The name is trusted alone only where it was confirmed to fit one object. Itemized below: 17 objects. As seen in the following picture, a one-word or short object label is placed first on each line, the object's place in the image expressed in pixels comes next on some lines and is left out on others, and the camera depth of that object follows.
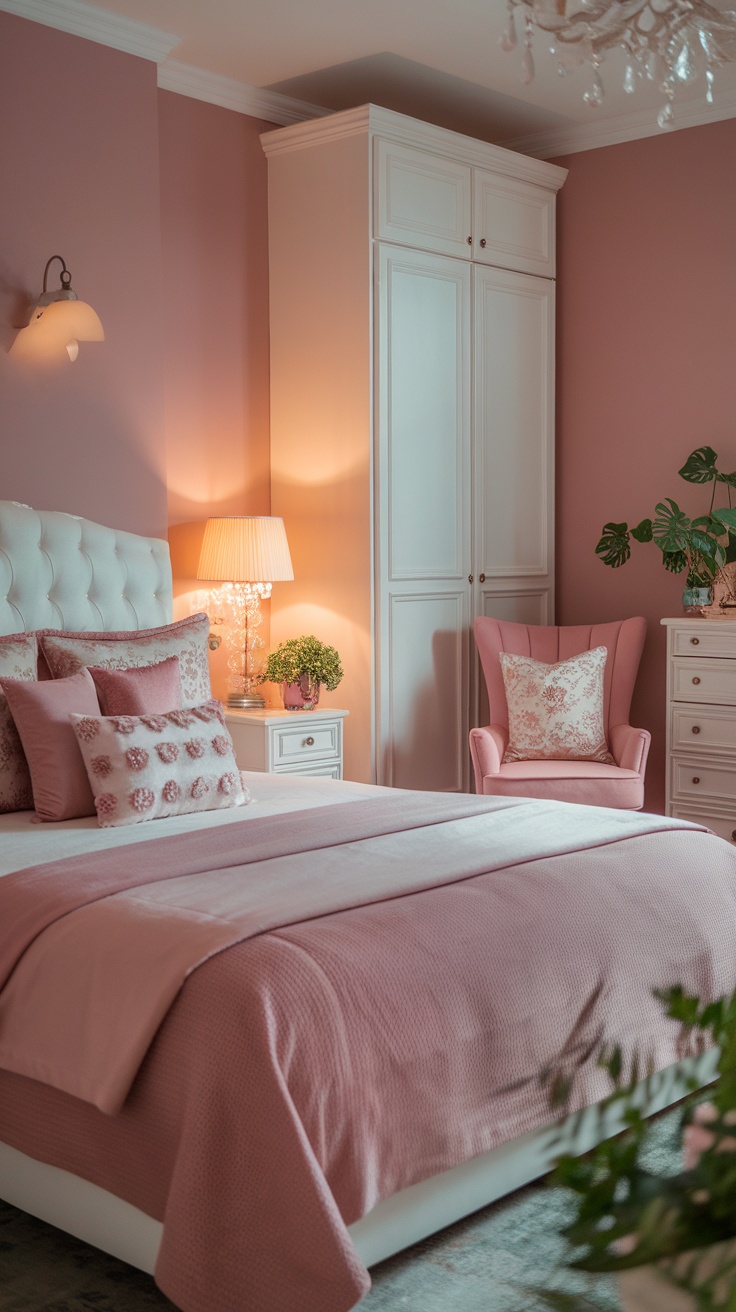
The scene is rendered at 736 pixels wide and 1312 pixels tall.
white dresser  4.55
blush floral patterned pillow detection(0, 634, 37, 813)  3.23
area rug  2.12
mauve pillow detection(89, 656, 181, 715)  3.37
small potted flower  4.51
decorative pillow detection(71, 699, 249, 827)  3.10
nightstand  4.34
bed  1.89
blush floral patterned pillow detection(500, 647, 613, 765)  4.71
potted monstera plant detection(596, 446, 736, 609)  4.66
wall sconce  3.87
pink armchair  4.49
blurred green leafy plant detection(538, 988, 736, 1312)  0.65
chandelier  2.59
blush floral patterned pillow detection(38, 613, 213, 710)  3.51
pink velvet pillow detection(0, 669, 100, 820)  3.15
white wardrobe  4.68
